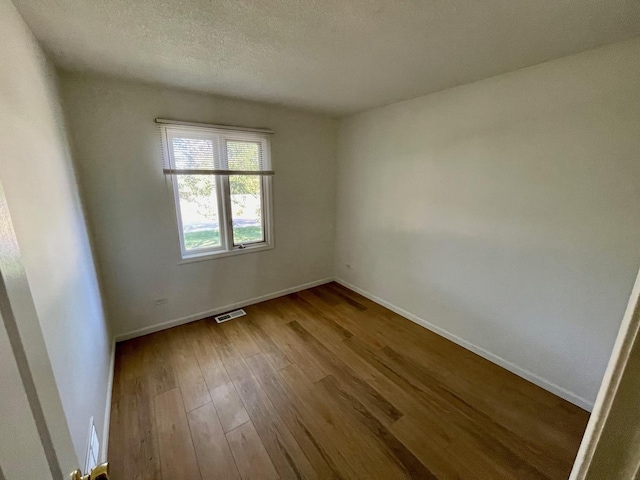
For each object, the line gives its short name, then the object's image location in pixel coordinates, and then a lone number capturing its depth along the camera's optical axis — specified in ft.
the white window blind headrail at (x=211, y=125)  7.47
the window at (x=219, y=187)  8.09
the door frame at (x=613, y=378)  1.20
